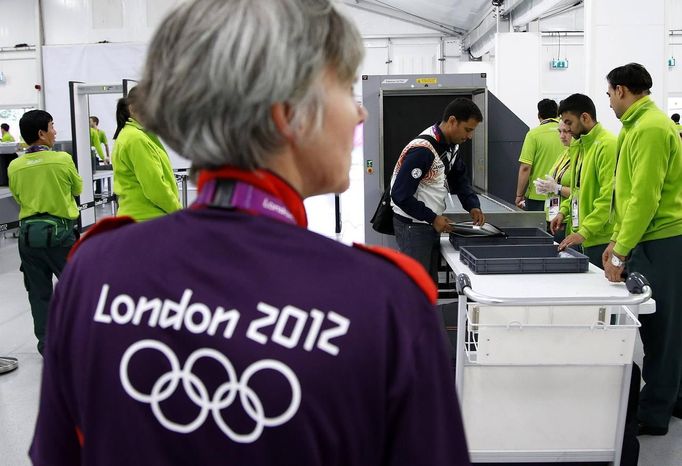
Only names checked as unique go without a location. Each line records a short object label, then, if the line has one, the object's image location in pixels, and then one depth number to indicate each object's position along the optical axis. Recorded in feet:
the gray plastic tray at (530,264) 9.04
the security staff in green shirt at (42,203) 12.71
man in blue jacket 12.35
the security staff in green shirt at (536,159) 17.24
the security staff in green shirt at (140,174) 11.40
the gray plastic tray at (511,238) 11.36
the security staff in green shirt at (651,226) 8.98
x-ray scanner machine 17.53
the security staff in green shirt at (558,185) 13.65
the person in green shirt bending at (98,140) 33.59
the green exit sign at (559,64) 41.24
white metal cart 7.80
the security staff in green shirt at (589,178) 10.78
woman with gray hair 2.05
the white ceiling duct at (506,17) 30.12
